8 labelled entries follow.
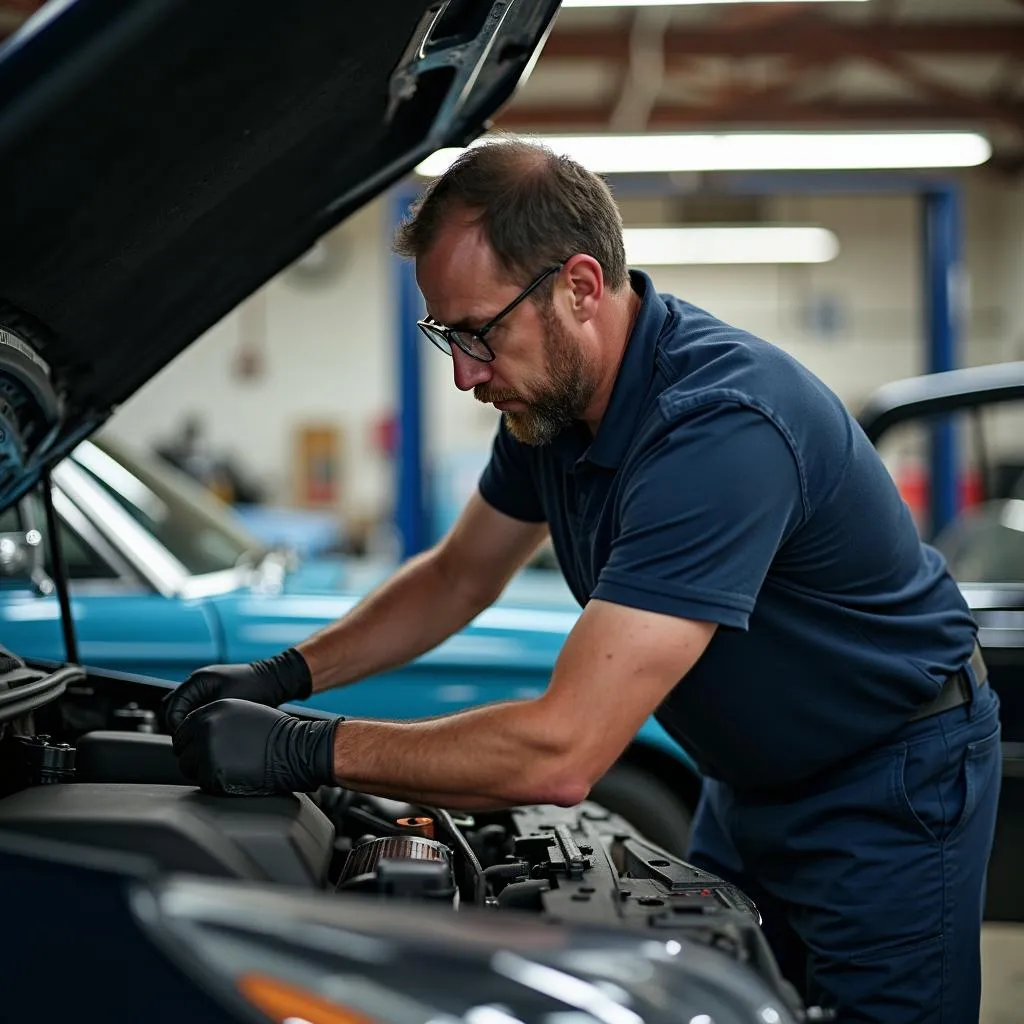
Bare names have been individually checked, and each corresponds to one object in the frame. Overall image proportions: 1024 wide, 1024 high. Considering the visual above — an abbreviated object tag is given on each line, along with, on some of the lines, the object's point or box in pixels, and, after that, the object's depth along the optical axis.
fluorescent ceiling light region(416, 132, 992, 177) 5.35
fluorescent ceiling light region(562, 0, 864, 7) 4.92
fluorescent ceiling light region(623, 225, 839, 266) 11.29
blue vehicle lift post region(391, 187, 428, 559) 5.72
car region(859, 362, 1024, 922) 2.69
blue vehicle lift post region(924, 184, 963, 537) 5.91
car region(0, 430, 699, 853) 2.92
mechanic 1.48
